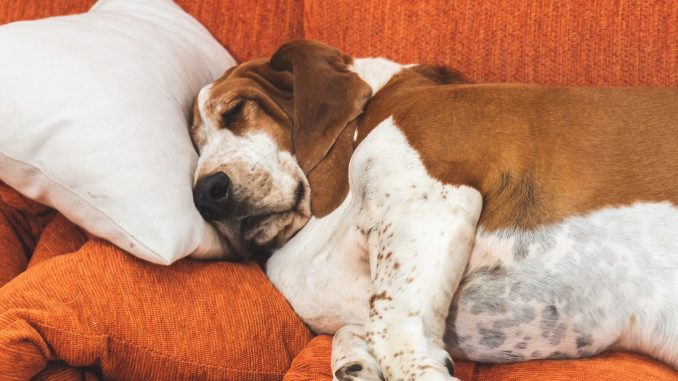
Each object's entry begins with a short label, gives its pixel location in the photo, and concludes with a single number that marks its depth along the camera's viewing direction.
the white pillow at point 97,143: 1.81
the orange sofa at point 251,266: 1.65
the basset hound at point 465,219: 1.61
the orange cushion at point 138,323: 1.60
